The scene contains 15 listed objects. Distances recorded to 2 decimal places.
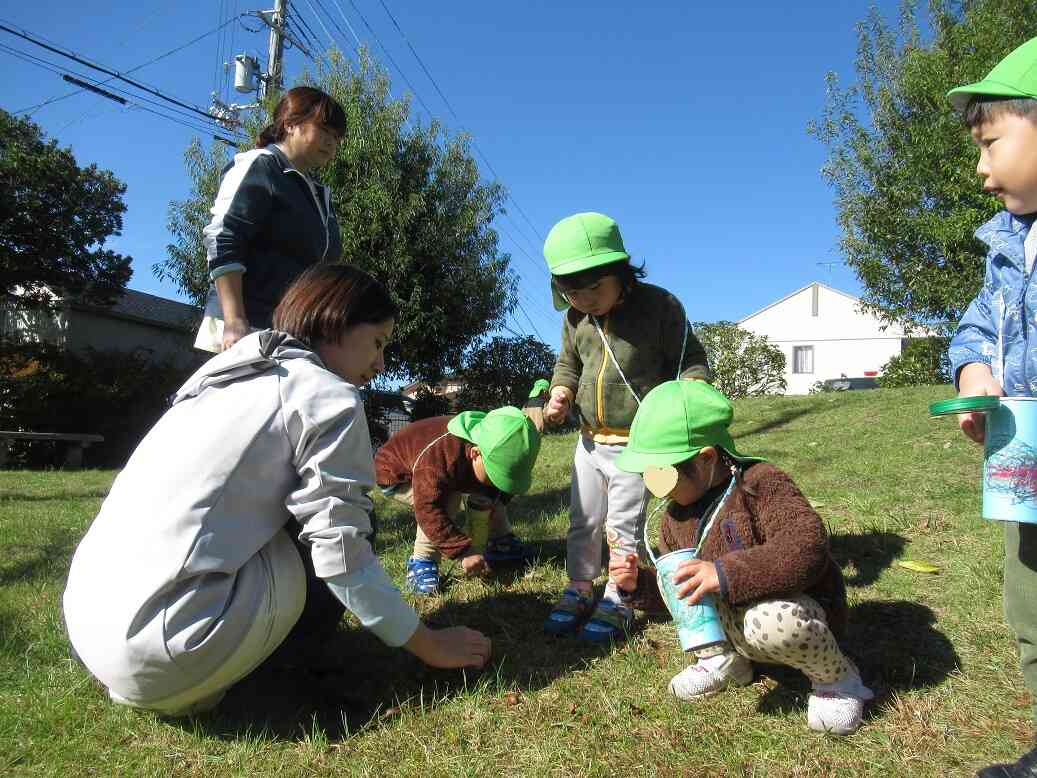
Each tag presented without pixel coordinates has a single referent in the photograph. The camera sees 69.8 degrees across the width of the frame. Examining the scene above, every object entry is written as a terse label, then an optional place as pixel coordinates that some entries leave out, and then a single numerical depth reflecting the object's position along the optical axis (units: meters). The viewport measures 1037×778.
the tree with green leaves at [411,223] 13.88
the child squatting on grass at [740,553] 1.97
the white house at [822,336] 38.09
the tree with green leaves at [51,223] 15.13
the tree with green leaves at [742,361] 23.31
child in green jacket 2.92
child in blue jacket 1.72
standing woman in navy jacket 2.79
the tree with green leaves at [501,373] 17.47
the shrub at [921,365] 16.61
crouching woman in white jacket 1.77
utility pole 16.70
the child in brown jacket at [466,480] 3.30
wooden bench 12.09
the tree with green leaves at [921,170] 11.80
